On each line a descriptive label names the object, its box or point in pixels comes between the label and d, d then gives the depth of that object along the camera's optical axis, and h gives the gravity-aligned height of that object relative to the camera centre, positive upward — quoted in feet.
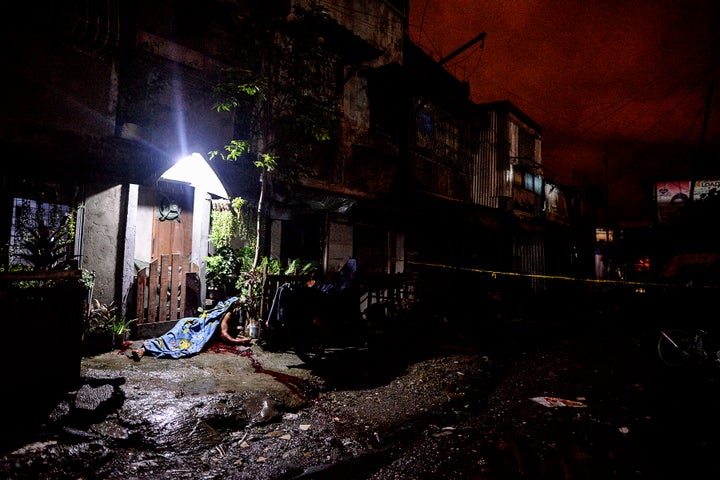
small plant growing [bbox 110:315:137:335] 25.74 -5.05
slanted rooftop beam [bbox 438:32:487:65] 44.78 +26.75
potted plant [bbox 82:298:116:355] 24.06 -5.15
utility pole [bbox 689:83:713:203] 56.85 +19.96
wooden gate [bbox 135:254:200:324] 28.22 -2.89
